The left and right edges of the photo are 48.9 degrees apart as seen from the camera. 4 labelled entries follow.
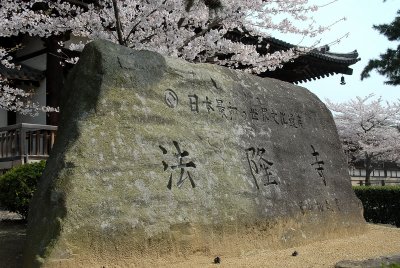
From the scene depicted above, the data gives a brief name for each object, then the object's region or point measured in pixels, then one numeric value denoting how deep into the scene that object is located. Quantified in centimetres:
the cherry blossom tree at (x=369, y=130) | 2061
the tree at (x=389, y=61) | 1648
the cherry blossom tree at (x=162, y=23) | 815
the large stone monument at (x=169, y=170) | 392
